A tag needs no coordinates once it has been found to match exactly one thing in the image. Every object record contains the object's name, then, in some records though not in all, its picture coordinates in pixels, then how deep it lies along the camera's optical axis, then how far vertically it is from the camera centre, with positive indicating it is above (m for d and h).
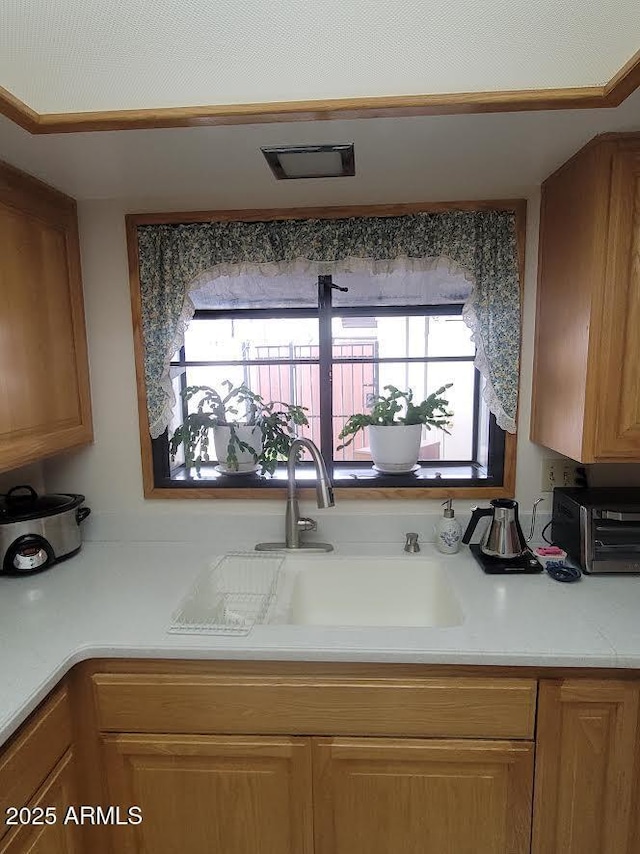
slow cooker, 1.48 -0.52
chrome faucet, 1.63 -0.55
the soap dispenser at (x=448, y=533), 1.65 -0.58
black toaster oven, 1.46 -0.53
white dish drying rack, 1.45 -0.73
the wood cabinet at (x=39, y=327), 1.35 +0.12
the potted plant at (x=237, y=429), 1.75 -0.24
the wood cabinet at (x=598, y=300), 1.24 +0.16
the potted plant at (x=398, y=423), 1.78 -0.23
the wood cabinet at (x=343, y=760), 1.15 -0.96
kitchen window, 1.74 +0.02
